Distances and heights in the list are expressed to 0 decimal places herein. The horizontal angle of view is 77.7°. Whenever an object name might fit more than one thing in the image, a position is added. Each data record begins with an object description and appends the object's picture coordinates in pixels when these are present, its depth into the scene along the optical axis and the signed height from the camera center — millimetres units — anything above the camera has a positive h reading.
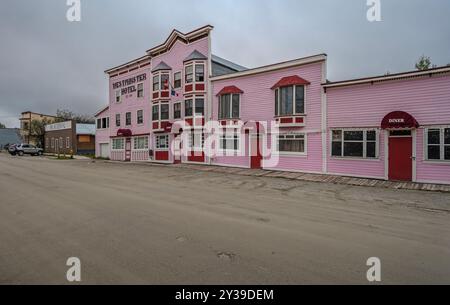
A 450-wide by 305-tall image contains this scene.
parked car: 42969 -664
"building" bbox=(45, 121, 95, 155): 44344 +1286
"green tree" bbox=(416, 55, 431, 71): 32250 +9344
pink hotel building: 13433 +1839
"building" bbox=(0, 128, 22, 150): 74312 +2650
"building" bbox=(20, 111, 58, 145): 60766 +5976
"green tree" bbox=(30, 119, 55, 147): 56781 +2995
